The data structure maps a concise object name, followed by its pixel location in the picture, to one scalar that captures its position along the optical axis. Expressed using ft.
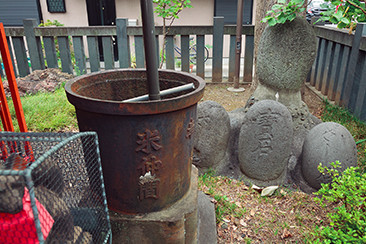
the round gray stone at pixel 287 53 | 11.87
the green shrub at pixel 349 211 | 6.42
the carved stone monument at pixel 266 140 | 10.33
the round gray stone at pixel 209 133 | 11.35
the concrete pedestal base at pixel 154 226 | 6.33
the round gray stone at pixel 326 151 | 10.12
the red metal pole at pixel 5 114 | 8.11
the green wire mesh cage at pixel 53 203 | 4.13
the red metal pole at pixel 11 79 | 7.79
